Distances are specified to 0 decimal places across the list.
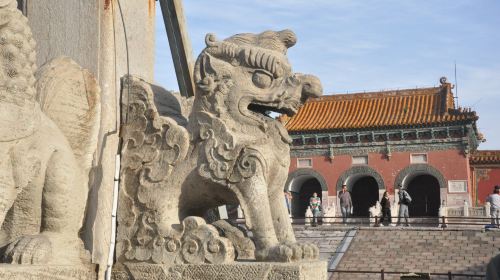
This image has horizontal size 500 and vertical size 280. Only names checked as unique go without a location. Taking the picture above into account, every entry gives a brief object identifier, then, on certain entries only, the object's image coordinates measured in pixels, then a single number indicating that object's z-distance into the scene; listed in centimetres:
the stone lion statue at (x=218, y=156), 320
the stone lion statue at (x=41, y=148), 257
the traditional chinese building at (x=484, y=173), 2820
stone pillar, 339
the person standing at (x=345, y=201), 2062
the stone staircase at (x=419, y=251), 1573
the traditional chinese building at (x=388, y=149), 2770
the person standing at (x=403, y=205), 1891
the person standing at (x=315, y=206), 2163
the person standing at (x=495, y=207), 1705
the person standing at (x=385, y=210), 2016
